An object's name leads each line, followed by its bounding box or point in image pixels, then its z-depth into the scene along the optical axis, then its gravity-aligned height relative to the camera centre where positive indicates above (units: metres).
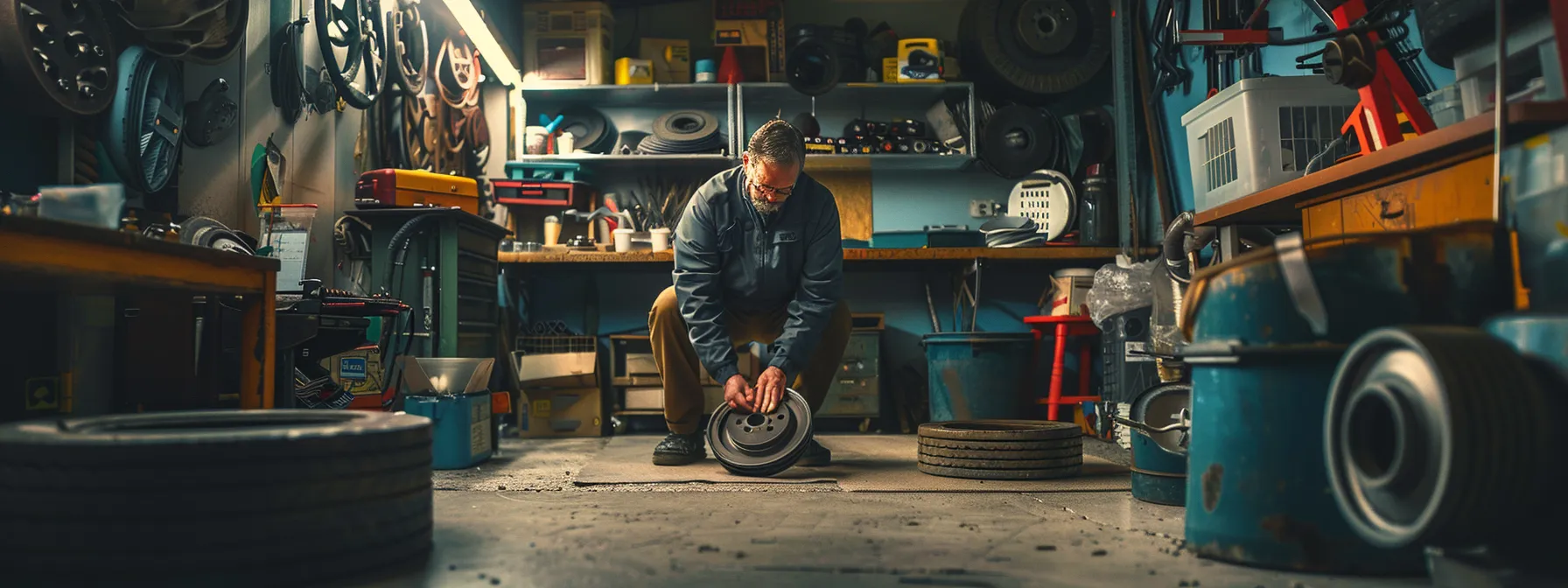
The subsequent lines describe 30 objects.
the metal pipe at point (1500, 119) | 1.50 +0.34
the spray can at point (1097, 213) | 5.27 +0.67
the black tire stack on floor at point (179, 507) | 1.44 -0.23
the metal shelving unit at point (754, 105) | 5.60 +1.42
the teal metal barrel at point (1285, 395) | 1.50 -0.10
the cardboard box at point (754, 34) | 5.68 +1.78
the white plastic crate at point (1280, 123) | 2.85 +0.61
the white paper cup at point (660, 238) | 5.19 +0.56
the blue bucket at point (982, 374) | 4.77 -0.17
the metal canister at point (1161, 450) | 2.38 -0.28
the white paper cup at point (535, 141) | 5.57 +1.16
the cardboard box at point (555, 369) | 4.75 -0.11
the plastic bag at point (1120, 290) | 4.42 +0.21
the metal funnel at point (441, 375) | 3.34 -0.09
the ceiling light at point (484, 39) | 4.84 +1.63
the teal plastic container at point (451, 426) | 3.26 -0.26
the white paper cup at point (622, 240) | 5.21 +0.55
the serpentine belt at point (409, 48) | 4.64 +1.46
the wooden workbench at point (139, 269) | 1.71 +0.17
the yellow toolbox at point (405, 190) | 4.12 +0.67
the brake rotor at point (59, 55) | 2.32 +0.75
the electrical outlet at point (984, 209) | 5.88 +0.77
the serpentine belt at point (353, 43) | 3.96 +1.30
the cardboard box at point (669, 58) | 5.79 +1.68
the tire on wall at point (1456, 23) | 1.81 +0.58
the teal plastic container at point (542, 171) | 5.54 +0.99
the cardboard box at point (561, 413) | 4.84 -0.33
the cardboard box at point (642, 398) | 5.12 -0.28
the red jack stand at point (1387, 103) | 2.32 +0.54
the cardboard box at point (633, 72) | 5.61 +1.55
